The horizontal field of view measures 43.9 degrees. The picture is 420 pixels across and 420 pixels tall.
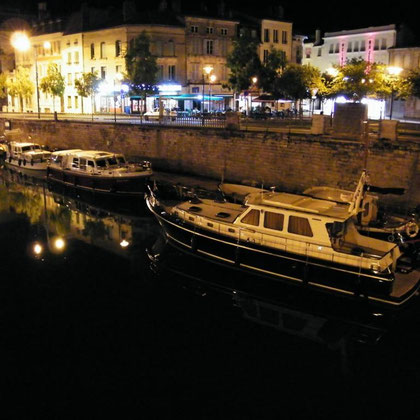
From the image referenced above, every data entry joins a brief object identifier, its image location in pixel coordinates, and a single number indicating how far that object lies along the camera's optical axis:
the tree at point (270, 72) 51.22
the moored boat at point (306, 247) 13.88
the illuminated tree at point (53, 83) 56.03
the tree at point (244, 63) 50.72
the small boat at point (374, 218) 16.84
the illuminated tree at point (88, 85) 53.88
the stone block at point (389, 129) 22.20
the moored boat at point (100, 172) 26.75
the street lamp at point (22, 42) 38.19
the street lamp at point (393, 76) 35.67
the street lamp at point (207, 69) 44.28
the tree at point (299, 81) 43.06
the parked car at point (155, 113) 35.73
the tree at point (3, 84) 61.46
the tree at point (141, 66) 49.88
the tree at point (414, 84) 32.54
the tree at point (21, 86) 60.12
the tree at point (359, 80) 35.38
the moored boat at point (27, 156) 34.66
